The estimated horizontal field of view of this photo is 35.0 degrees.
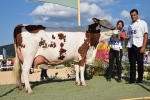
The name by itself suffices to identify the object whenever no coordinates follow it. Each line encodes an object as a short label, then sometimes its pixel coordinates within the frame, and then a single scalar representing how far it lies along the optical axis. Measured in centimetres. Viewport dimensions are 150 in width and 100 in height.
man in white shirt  777
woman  830
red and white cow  687
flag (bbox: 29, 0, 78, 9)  814
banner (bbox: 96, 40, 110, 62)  1108
